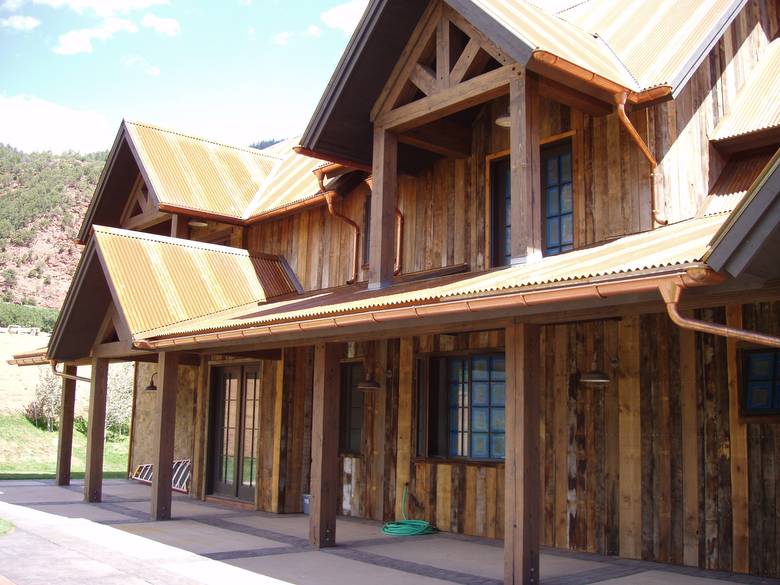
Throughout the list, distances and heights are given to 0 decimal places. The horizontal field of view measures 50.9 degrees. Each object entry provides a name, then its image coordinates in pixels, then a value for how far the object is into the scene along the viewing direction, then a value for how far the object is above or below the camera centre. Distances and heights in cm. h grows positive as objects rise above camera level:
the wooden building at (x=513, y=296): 733 +94
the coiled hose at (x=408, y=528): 1046 -170
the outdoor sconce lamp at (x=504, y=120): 980 +330
